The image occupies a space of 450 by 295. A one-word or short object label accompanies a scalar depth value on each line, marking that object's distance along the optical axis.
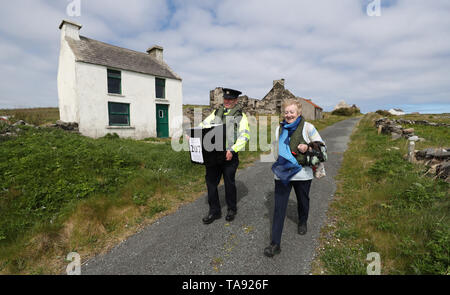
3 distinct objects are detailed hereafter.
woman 2.88
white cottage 13.52
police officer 3.60
